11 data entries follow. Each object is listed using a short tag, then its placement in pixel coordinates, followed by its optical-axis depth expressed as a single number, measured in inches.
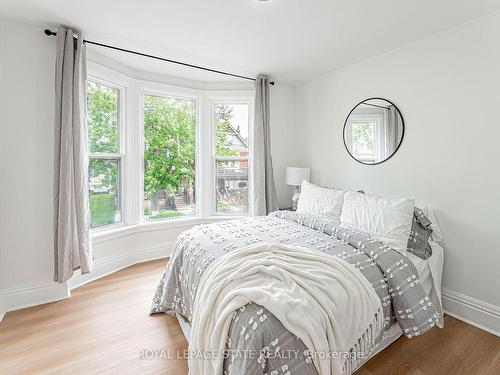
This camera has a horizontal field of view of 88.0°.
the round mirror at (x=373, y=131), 103.7
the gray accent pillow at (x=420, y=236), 83.1
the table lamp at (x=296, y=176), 134.6
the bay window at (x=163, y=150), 118.6
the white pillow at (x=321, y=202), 101.8
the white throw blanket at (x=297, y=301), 45.4
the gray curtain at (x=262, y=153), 138.1
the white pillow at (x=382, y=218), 79.2
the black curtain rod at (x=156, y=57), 91.0
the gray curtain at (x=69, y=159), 89.9
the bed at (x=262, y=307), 43.7
